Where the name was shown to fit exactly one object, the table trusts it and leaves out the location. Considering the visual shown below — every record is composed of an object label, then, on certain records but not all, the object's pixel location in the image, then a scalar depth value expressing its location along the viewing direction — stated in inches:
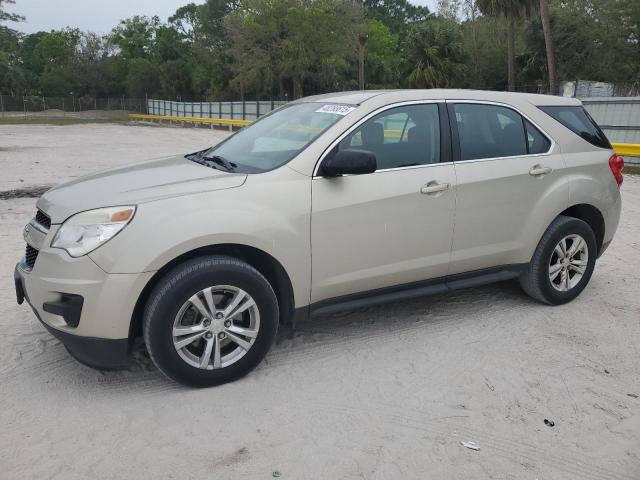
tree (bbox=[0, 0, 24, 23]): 1362.9
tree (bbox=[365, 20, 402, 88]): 2410.2
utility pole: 1451.5
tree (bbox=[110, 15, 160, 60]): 3240.7
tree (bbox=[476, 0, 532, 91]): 1370.6
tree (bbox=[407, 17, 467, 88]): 1835.6
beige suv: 128.9
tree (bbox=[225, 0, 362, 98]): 1889.8
